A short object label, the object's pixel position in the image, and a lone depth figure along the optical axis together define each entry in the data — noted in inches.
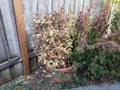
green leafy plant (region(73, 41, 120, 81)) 53.3
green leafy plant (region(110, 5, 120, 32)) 63.6
